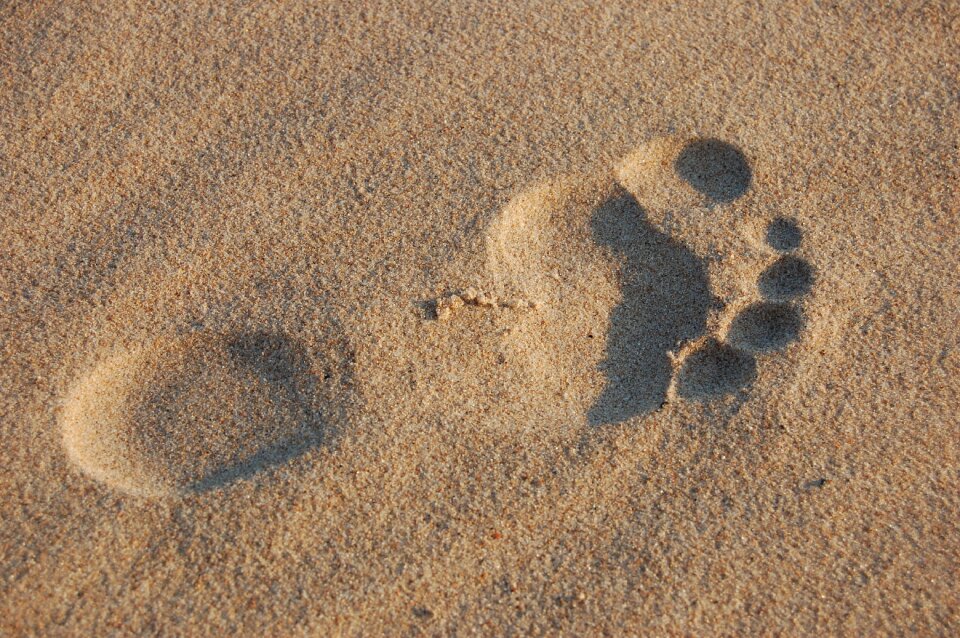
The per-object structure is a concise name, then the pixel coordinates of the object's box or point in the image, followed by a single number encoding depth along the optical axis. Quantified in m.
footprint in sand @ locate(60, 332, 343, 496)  0.71
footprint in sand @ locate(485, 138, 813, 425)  0.73
